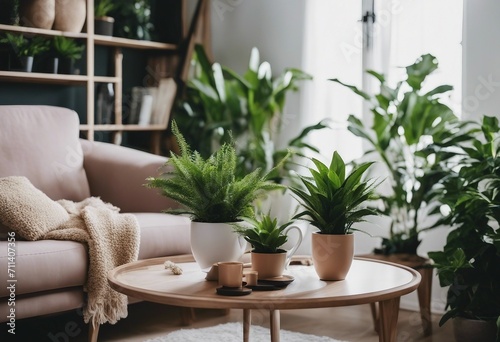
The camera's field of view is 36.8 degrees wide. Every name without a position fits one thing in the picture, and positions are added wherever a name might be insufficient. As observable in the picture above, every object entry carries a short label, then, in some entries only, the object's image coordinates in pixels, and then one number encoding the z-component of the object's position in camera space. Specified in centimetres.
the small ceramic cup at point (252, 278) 198
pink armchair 261
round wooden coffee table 180
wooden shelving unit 379
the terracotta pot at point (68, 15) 389
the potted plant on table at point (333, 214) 208
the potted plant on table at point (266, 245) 206
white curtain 362
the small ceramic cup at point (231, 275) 193
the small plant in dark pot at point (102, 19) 414
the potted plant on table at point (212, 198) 213
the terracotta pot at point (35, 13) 379
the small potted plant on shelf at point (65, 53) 392
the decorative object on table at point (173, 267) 218
